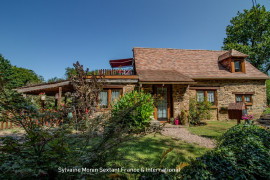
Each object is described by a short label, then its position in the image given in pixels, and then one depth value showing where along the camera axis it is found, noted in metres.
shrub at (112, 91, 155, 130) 6.54
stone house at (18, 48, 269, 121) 9.45
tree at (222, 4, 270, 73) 19.12
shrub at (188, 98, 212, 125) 9.16
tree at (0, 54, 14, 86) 25.28
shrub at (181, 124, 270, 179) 1.73
